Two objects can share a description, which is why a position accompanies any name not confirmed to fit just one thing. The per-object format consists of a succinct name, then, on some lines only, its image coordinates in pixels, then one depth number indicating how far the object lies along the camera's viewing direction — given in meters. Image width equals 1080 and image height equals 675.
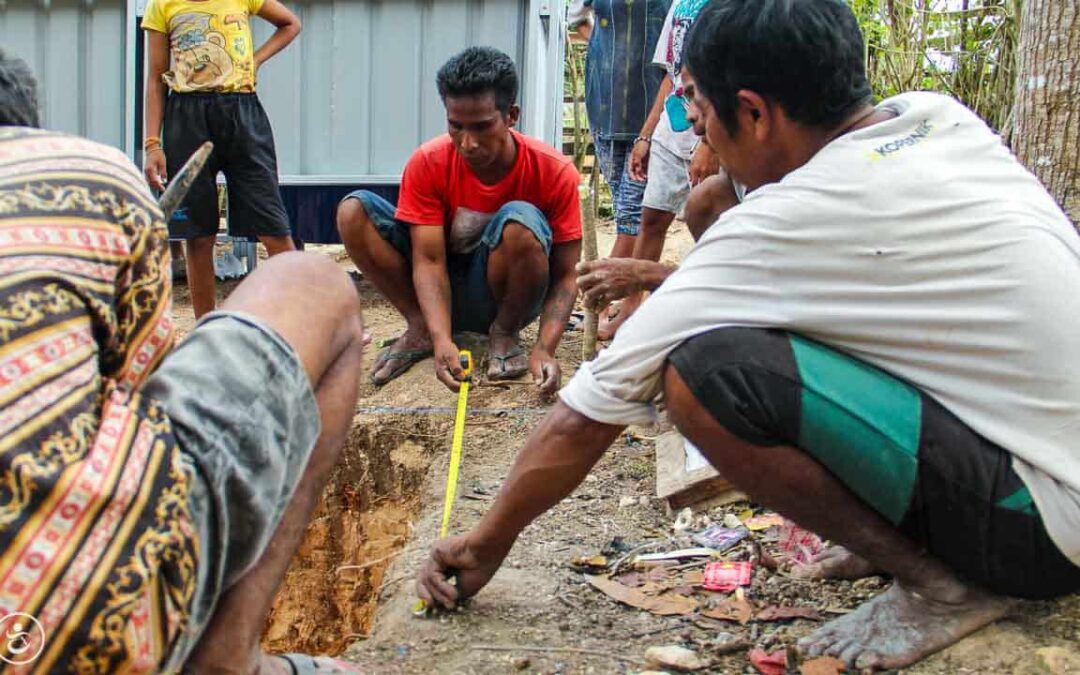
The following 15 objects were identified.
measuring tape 2.98
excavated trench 3.56
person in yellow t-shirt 4.71
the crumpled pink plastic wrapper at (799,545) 2.62
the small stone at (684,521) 2.93
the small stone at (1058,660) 1.98
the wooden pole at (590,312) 4.11
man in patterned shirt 1.33
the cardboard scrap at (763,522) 2.83
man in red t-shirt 4.01
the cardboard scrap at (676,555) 2.72
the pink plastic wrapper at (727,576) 2.54
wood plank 2.97
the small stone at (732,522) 2.88
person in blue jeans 4.96
